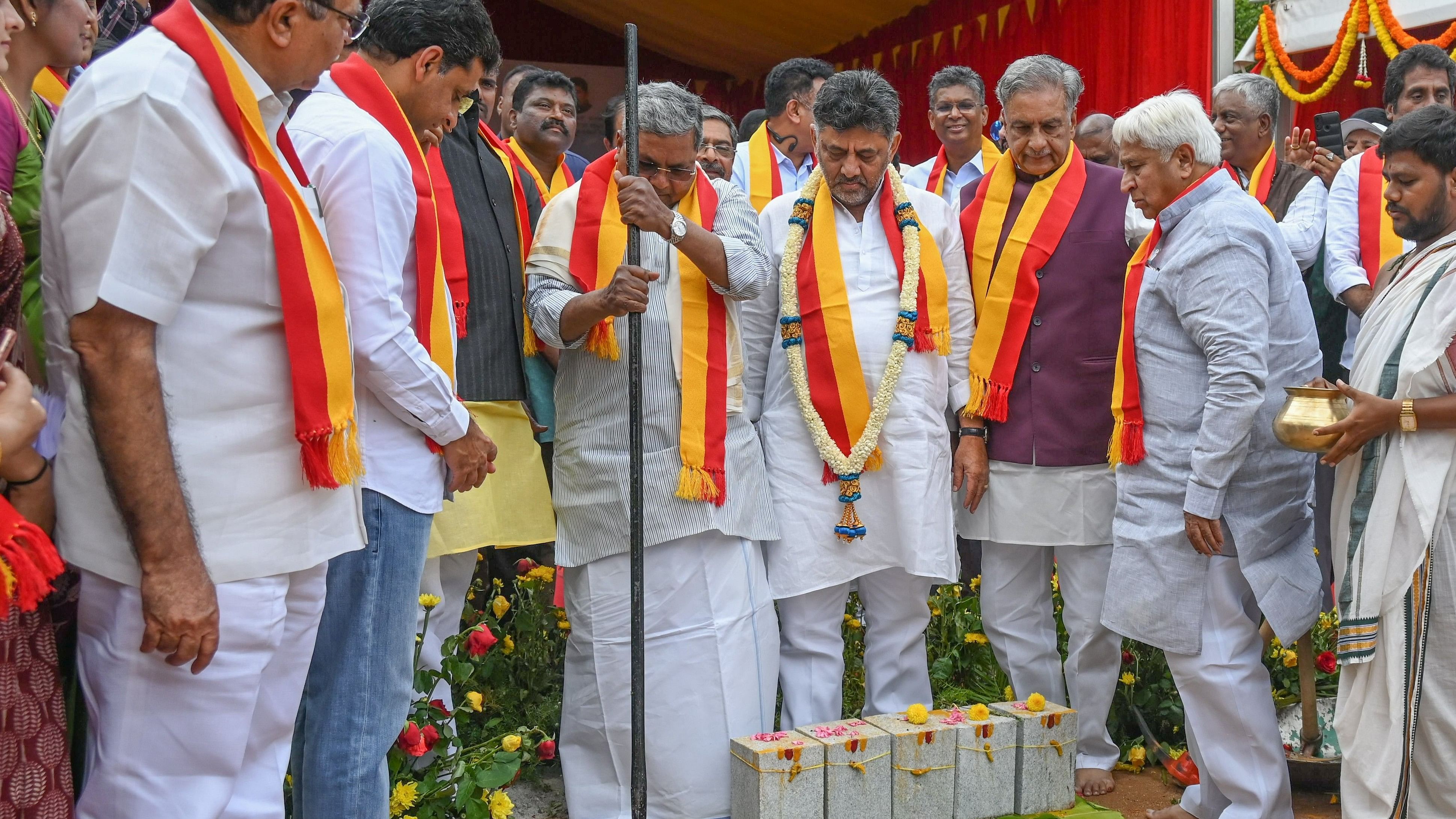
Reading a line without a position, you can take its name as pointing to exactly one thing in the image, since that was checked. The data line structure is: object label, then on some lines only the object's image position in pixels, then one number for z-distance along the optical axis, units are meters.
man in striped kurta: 3.40
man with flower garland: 3.69
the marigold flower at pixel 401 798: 3.13
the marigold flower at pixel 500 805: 3.20
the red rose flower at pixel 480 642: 3.63
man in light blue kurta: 3.25
